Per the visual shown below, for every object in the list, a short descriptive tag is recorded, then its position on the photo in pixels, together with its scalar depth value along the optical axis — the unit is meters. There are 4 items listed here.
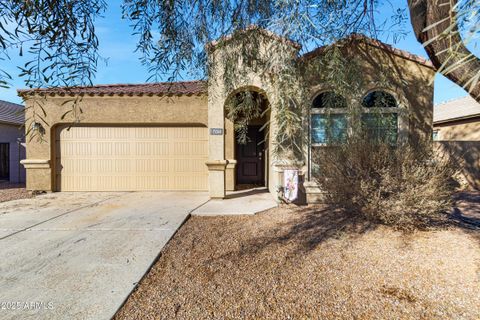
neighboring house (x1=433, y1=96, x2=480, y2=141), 12.96
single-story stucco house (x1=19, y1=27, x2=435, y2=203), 8.77
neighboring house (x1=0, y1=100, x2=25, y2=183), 12.10
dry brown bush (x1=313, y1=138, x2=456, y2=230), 4.42
